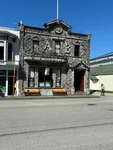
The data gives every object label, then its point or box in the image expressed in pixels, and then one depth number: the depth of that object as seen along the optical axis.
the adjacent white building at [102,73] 24.12
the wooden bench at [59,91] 16.94
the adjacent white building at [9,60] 14.99
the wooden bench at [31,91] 15.93
